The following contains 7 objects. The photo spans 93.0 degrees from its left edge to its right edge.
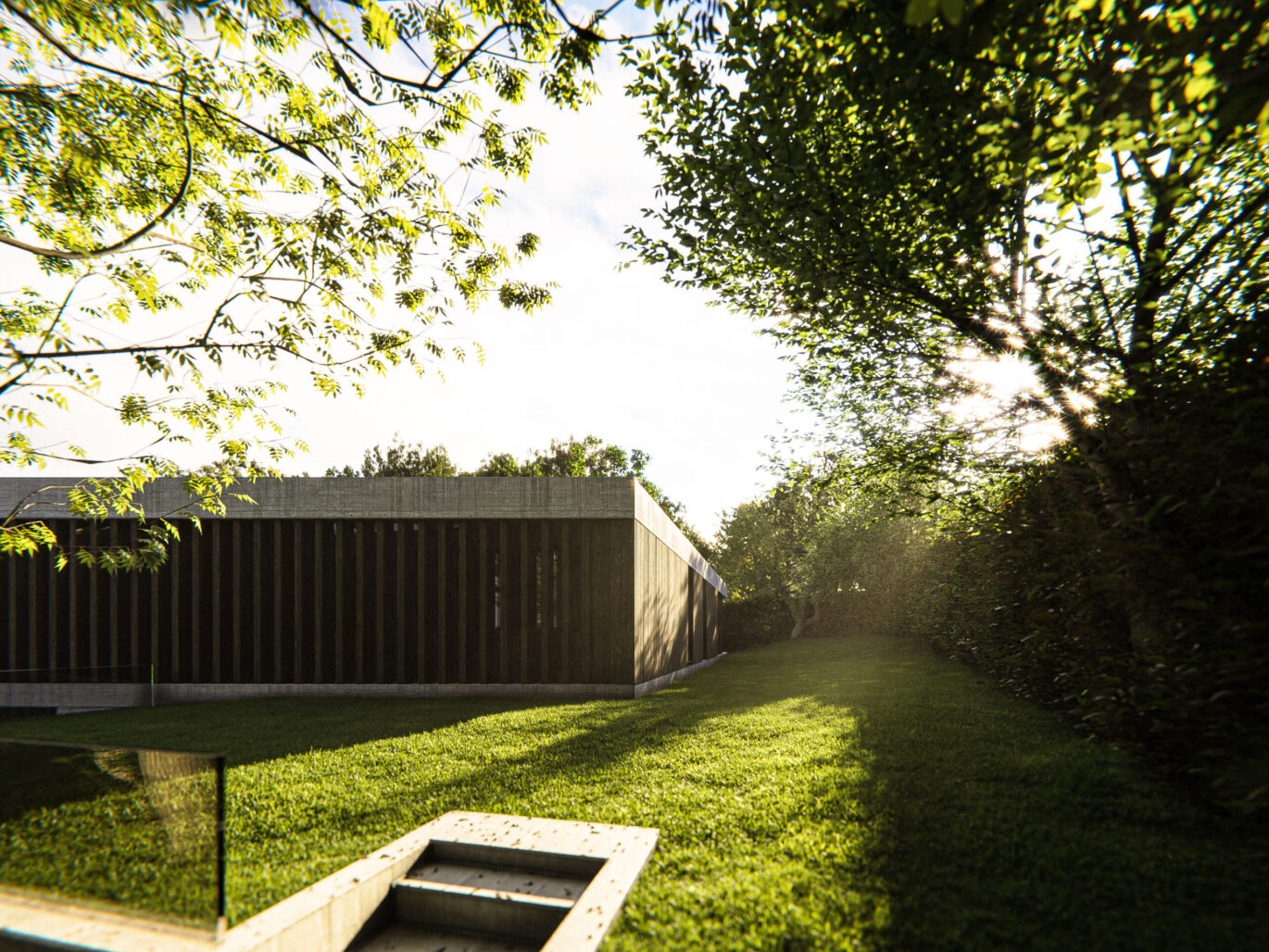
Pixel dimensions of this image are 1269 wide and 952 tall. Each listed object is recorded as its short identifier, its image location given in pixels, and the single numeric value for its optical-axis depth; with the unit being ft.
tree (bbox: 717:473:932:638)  100.63
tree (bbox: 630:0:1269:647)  10.89
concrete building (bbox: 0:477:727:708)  34.30
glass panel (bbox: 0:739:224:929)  8.63
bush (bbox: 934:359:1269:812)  9.35
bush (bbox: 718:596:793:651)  104.68
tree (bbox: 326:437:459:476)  144.25
